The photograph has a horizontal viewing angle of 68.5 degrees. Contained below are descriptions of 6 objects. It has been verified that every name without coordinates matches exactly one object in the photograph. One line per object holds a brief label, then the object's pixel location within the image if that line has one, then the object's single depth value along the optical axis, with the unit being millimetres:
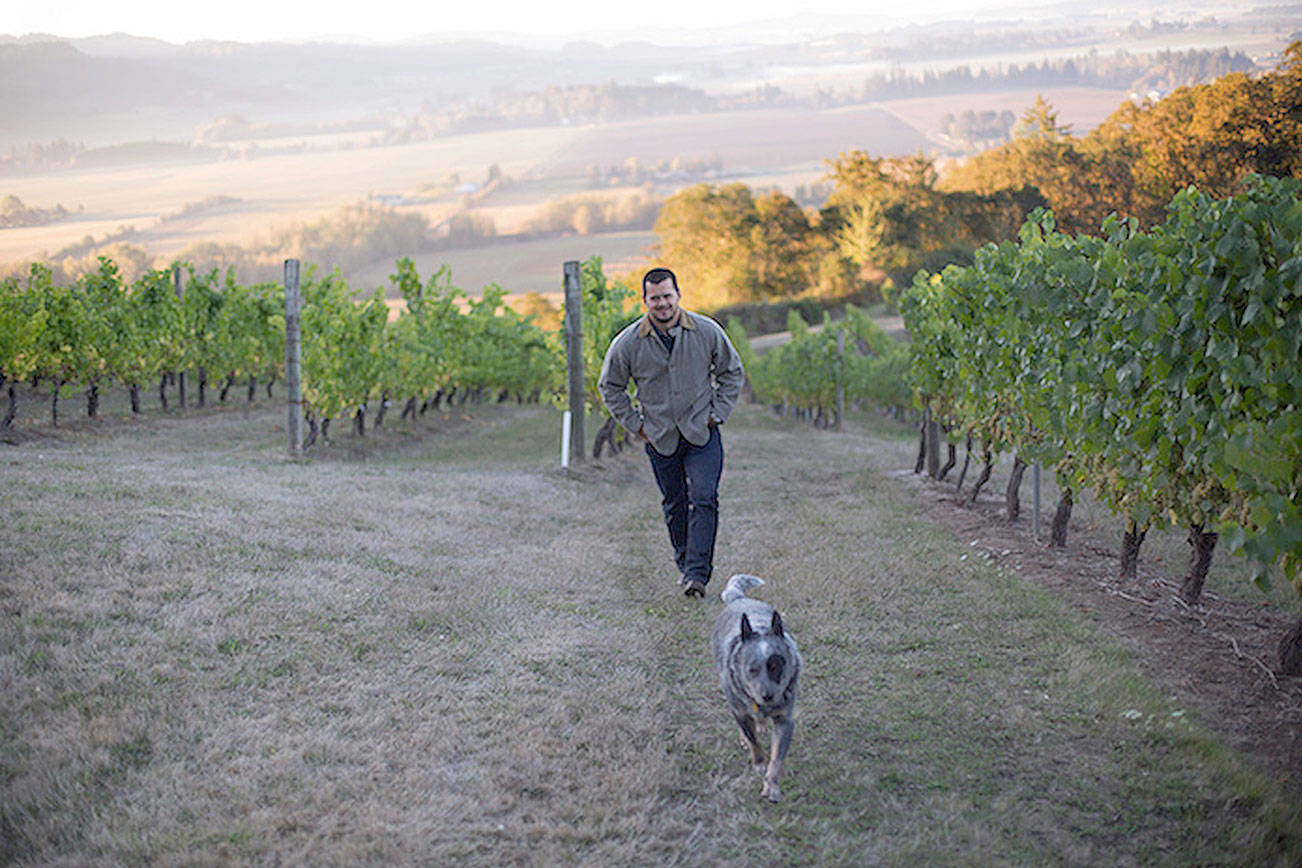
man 6328
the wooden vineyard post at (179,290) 21341
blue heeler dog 3693
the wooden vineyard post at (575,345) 14680
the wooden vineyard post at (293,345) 14148
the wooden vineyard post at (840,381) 27598
